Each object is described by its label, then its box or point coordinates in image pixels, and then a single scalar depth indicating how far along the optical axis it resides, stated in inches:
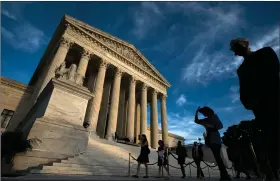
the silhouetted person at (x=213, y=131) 133.3
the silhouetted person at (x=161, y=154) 262.4
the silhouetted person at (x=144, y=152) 227.9
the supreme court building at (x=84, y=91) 240.8
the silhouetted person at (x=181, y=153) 305.1
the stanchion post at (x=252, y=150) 97.5
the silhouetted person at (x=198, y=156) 293.7
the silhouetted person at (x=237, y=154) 167.9
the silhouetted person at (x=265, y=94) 77.5
